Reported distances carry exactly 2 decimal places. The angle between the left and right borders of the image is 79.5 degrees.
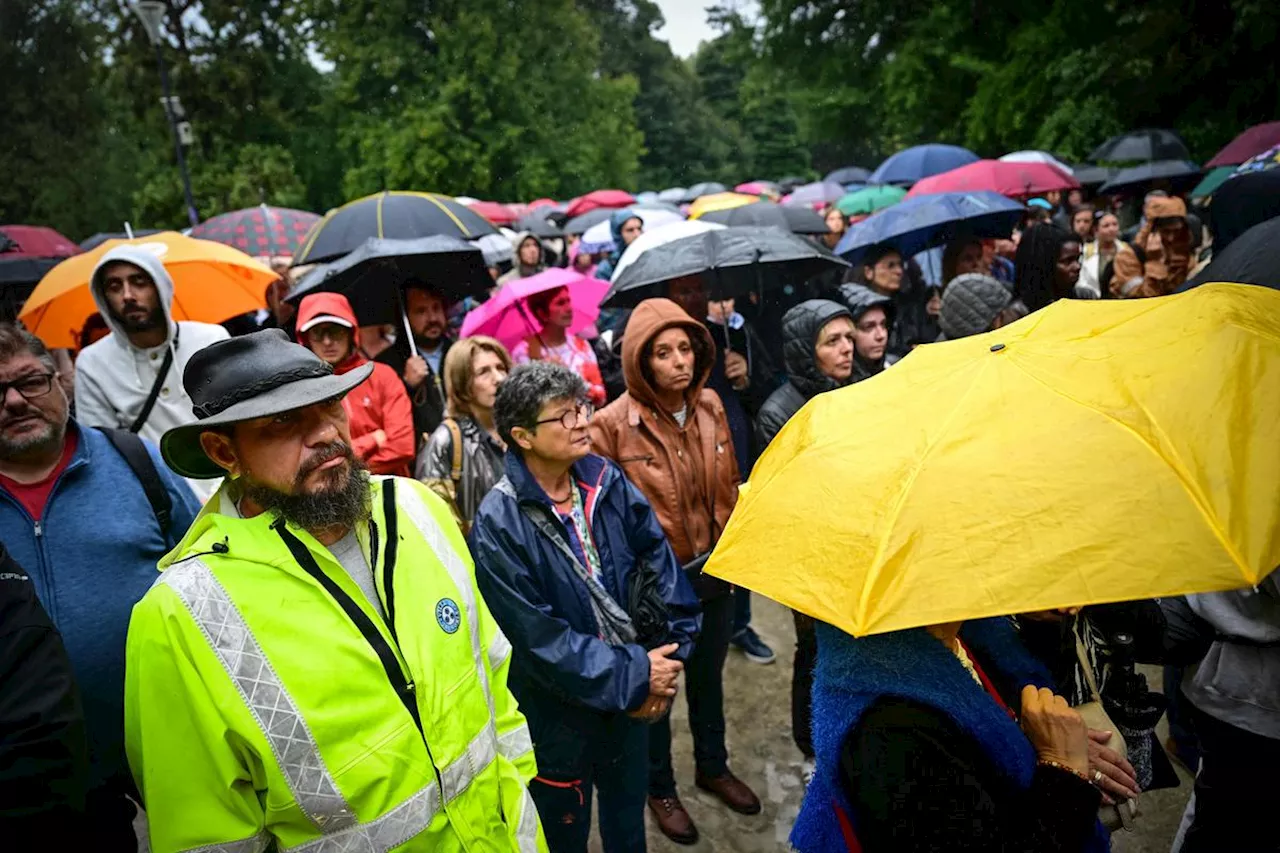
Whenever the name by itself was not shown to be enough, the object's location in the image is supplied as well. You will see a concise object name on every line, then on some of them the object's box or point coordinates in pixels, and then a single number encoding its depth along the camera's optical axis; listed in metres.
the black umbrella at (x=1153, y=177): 10.53
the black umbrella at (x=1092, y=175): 13.12
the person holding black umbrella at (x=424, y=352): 4.48
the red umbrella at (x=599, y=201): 15.62
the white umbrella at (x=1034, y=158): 10.00
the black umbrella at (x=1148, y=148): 11.02
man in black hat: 1.64
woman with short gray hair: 2.56
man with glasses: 2.27
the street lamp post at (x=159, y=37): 11.23
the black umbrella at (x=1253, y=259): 2.12
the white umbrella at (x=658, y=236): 5.32
